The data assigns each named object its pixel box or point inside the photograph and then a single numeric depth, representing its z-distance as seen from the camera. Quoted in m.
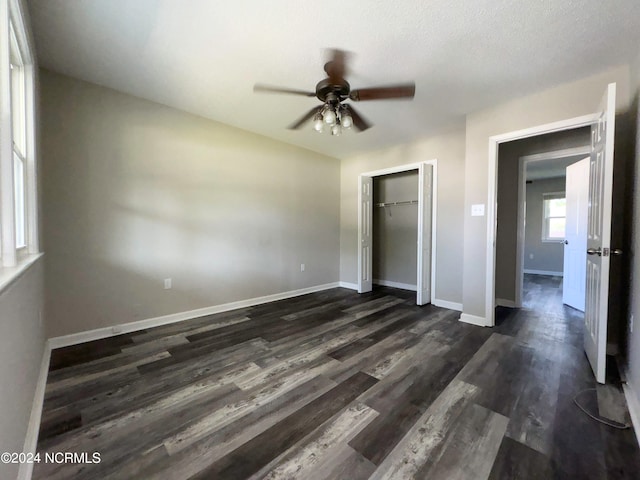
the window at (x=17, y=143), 1.17
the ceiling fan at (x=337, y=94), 2.06
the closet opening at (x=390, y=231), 4.78
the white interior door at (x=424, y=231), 3.90
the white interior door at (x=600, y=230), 1.82
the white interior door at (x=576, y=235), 3.58
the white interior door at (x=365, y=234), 4.79
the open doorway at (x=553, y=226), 3.65
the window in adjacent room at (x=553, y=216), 6.64
